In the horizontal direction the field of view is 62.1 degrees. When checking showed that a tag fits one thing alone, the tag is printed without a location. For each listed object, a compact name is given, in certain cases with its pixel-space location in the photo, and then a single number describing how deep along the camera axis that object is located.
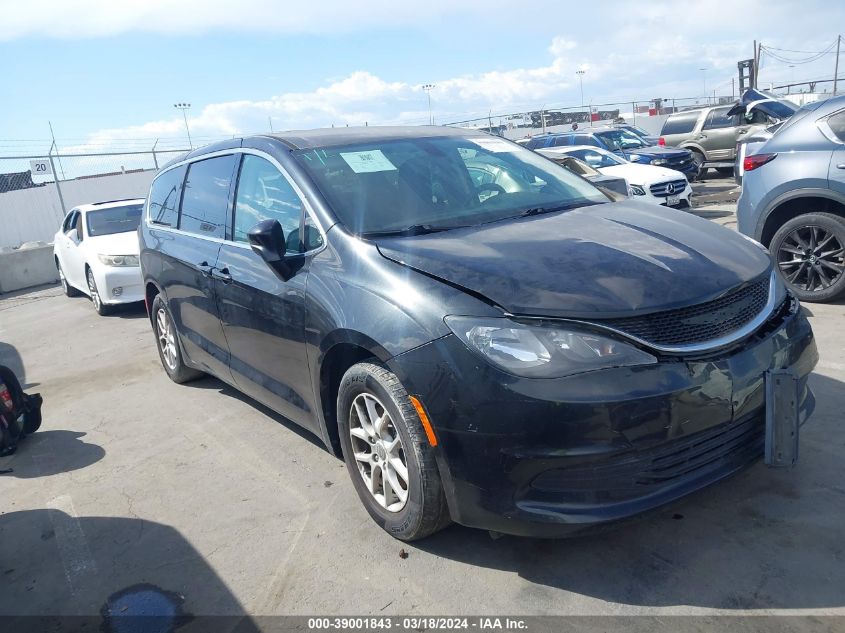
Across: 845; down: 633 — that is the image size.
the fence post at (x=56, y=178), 16.21
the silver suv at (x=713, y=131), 17.59
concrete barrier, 13.77
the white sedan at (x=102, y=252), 9.20
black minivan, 2.48
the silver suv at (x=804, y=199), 5.63
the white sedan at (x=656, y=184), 11.29
